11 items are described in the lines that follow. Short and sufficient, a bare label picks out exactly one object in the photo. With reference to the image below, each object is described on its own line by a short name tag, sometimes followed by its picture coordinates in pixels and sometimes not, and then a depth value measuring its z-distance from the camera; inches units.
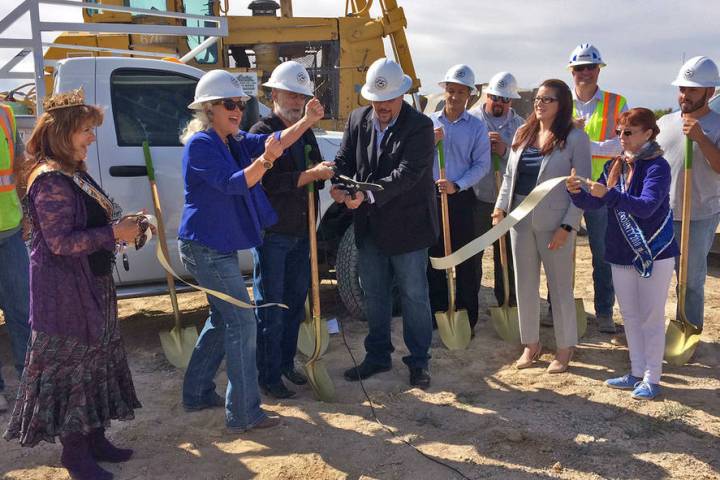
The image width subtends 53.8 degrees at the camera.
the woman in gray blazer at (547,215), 170.4
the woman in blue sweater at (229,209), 133.1
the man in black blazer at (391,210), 163.8
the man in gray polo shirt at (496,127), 204.4
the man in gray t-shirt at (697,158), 175.3
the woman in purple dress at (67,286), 119.6
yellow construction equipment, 349.9
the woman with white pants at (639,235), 152.2
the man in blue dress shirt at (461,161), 195.8
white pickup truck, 192.5
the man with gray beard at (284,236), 157.6
